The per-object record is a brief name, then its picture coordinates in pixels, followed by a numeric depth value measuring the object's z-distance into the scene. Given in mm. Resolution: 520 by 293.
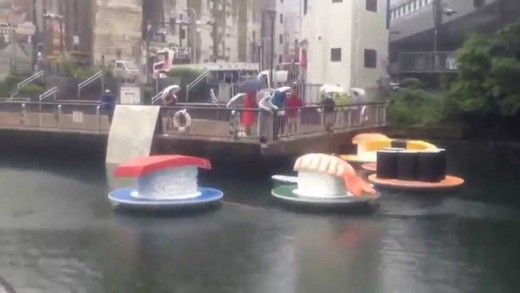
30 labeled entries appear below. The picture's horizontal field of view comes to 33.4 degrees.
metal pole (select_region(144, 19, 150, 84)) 39578
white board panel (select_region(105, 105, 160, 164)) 20906
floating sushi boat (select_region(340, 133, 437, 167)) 20750
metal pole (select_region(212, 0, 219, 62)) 49862
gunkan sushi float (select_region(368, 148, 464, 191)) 17656
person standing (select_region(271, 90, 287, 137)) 19062
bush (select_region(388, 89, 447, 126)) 28250
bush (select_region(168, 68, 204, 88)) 34916
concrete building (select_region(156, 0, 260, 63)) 48188
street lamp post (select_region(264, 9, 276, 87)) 56141
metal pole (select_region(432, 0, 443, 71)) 35938
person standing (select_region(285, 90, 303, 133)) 19609
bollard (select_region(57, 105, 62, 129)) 22922
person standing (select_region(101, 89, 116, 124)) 22641
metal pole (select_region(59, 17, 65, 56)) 42562
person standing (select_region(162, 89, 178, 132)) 20953
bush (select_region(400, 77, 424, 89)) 31672
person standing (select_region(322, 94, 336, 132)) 21358
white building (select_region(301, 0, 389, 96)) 34469
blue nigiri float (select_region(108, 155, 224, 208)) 14766
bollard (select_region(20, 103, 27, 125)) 23766
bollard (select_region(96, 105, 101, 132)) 22578
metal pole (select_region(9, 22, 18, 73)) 38869
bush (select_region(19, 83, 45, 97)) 31856
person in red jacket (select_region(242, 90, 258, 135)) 19128
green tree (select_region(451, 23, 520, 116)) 26172
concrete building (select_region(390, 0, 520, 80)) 33688
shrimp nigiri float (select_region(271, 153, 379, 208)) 15148
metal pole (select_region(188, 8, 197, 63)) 47844
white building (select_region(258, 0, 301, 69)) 57441
